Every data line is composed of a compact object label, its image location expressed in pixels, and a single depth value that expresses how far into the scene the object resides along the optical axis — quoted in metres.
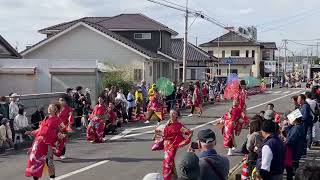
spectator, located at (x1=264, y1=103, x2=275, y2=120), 13.11
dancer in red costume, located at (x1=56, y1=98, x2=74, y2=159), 15.62
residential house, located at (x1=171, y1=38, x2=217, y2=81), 60.16
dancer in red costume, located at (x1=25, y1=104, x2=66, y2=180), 11.81
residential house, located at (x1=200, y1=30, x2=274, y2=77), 85.56
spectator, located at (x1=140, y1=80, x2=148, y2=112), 28.94
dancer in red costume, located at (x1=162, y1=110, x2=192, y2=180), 11.62
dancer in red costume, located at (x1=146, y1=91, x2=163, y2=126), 23.67
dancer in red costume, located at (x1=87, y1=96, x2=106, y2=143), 18.83
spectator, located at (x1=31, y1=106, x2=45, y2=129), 19.28
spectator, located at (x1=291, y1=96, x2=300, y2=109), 14.36
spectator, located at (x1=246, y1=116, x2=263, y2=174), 10.06
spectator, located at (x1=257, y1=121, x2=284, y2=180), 7.62
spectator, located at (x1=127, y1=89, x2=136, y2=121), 26.48
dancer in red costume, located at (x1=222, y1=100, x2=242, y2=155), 15.97
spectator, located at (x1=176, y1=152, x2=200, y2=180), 5.61
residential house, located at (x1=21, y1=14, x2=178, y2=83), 41.34
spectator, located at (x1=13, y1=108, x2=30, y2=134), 17.69
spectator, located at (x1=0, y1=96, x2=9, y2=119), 17.69
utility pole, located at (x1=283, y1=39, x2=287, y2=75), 104.27
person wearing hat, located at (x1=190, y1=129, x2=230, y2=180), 5.89
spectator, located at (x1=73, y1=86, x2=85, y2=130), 22.58
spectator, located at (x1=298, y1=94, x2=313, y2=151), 13.14
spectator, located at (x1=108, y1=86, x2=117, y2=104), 23.95
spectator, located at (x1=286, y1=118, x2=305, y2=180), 10.83
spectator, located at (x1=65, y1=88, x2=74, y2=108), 21.93
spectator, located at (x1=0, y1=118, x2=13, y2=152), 16.45
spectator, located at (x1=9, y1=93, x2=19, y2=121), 18.11
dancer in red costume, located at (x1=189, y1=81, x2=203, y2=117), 28.52
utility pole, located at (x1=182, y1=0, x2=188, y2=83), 39.29
